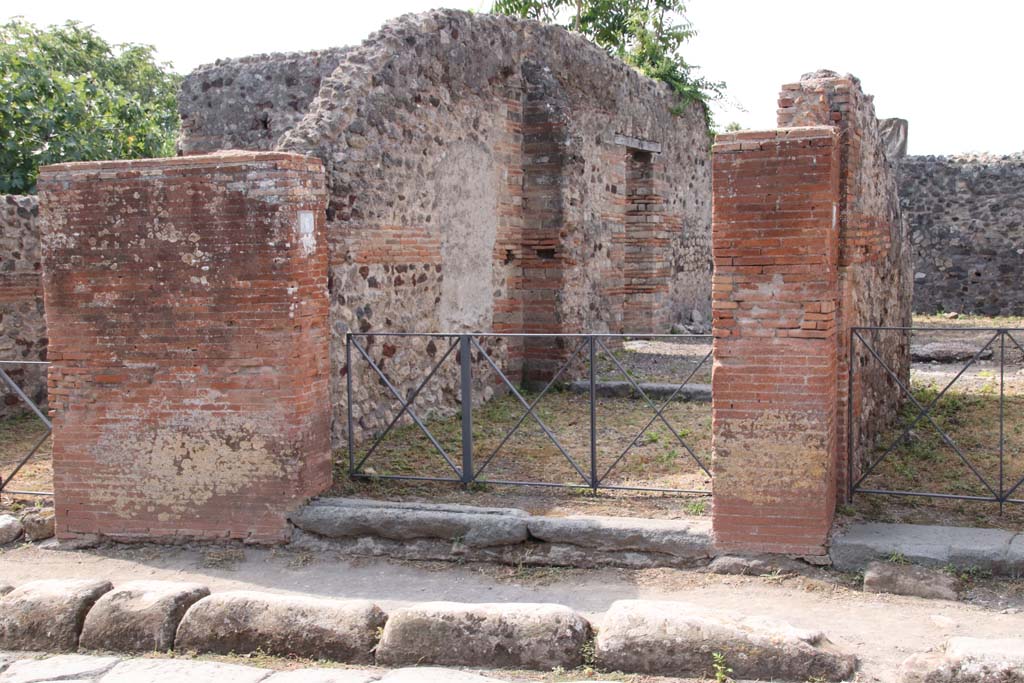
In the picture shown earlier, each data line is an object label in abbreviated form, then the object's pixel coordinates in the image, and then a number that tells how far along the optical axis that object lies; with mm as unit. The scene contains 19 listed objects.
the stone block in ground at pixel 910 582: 5402
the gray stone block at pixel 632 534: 5972
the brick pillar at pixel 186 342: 6484
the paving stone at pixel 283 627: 4961
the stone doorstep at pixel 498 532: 6004
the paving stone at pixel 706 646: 4512
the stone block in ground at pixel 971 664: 4176
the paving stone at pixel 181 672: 4656
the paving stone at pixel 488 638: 4773
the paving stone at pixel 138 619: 5125
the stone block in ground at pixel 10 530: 7012
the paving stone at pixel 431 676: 4555
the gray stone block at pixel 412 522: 6219
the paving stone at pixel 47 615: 5227
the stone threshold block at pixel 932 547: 5516
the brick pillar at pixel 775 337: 5719
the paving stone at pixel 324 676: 4613
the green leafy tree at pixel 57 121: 15406
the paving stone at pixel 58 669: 4781
